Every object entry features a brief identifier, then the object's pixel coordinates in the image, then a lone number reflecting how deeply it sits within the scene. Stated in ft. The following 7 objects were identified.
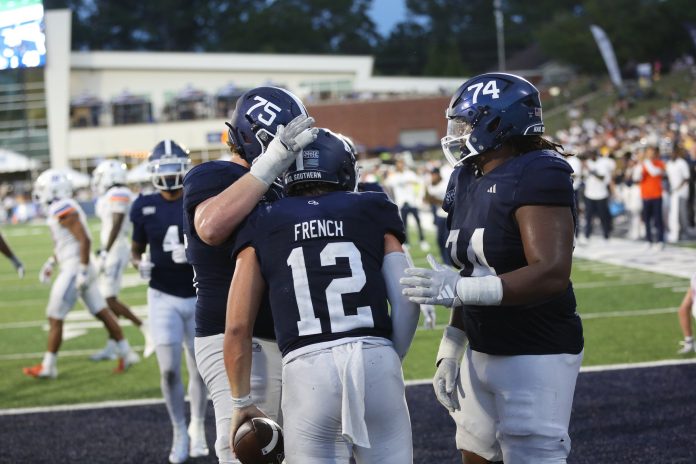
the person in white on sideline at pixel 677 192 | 57.00
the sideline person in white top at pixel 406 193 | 66.23
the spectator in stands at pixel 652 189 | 53.21
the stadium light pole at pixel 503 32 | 224.41
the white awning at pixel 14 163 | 175.52
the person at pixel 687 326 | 26.12
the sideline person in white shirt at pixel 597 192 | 60.03
